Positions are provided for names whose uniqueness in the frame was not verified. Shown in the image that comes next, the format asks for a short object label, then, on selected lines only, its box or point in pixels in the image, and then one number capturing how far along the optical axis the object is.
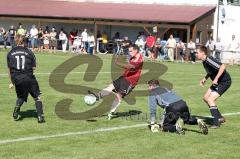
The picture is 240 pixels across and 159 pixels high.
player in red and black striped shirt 12.62
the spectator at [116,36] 44.75
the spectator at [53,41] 42.91
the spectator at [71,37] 43.83
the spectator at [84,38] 42.16
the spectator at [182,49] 39.18
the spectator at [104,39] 44.03
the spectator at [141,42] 40.31
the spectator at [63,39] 43.47
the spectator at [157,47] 38.94
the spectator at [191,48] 39.09
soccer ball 12.21
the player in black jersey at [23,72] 11.68
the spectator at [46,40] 41.83
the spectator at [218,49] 39.38
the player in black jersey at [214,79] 11.77
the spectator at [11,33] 43.81
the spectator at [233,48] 39.08
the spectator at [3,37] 43.32
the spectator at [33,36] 42.03
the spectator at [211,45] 39.34
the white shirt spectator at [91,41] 42.03
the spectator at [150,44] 38.78
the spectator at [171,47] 38.00
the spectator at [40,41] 42.34
